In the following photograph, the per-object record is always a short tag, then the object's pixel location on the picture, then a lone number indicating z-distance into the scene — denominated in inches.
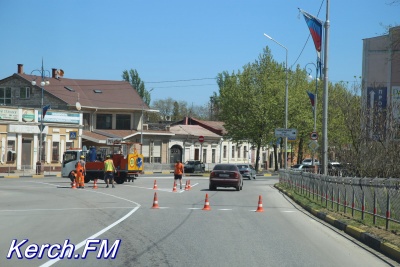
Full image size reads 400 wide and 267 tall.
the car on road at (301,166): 2557.1
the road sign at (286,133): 1835.6
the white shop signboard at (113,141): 1692.9
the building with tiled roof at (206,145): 3063.5
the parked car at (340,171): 1352.7
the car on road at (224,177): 1364.1
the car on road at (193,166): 2610.7
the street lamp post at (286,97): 1942.1
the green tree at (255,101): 2733.8
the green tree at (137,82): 4005.9
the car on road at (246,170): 2162.9
